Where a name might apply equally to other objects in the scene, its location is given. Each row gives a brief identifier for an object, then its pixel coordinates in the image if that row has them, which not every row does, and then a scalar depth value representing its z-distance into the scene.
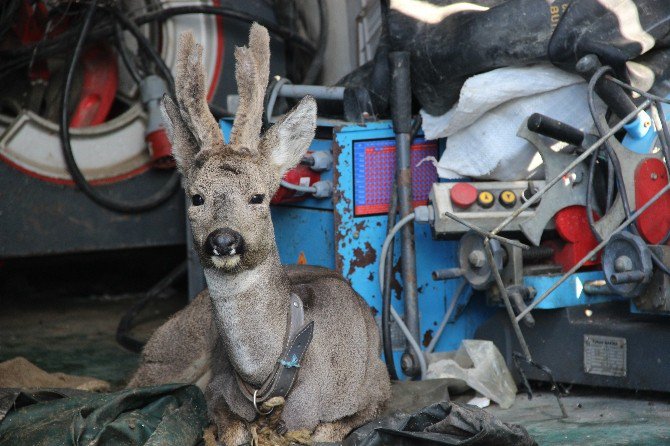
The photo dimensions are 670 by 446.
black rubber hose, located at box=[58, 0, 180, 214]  11.25
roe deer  6.34
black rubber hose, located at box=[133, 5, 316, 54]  11.76
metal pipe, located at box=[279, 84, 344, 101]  9.34
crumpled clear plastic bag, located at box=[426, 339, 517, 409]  8.02
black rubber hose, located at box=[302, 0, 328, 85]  11.81
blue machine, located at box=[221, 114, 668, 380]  8.83
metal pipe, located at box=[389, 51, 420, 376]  8.56
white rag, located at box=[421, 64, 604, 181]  7.99
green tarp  6.37
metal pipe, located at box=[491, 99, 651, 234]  7.11
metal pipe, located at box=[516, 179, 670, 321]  7.16
